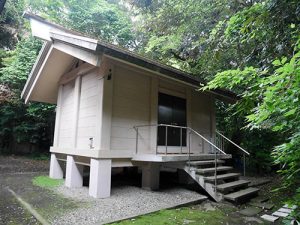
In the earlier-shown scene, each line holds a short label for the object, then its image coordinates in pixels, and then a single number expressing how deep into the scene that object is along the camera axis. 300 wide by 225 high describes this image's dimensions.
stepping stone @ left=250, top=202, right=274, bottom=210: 6.05
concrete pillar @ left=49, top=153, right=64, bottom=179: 9.03
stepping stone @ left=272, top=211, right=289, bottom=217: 5.40
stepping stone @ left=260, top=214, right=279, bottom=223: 5.13
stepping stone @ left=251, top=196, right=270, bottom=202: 6.68
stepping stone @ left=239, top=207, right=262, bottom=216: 5.57
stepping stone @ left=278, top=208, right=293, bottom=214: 5.63
